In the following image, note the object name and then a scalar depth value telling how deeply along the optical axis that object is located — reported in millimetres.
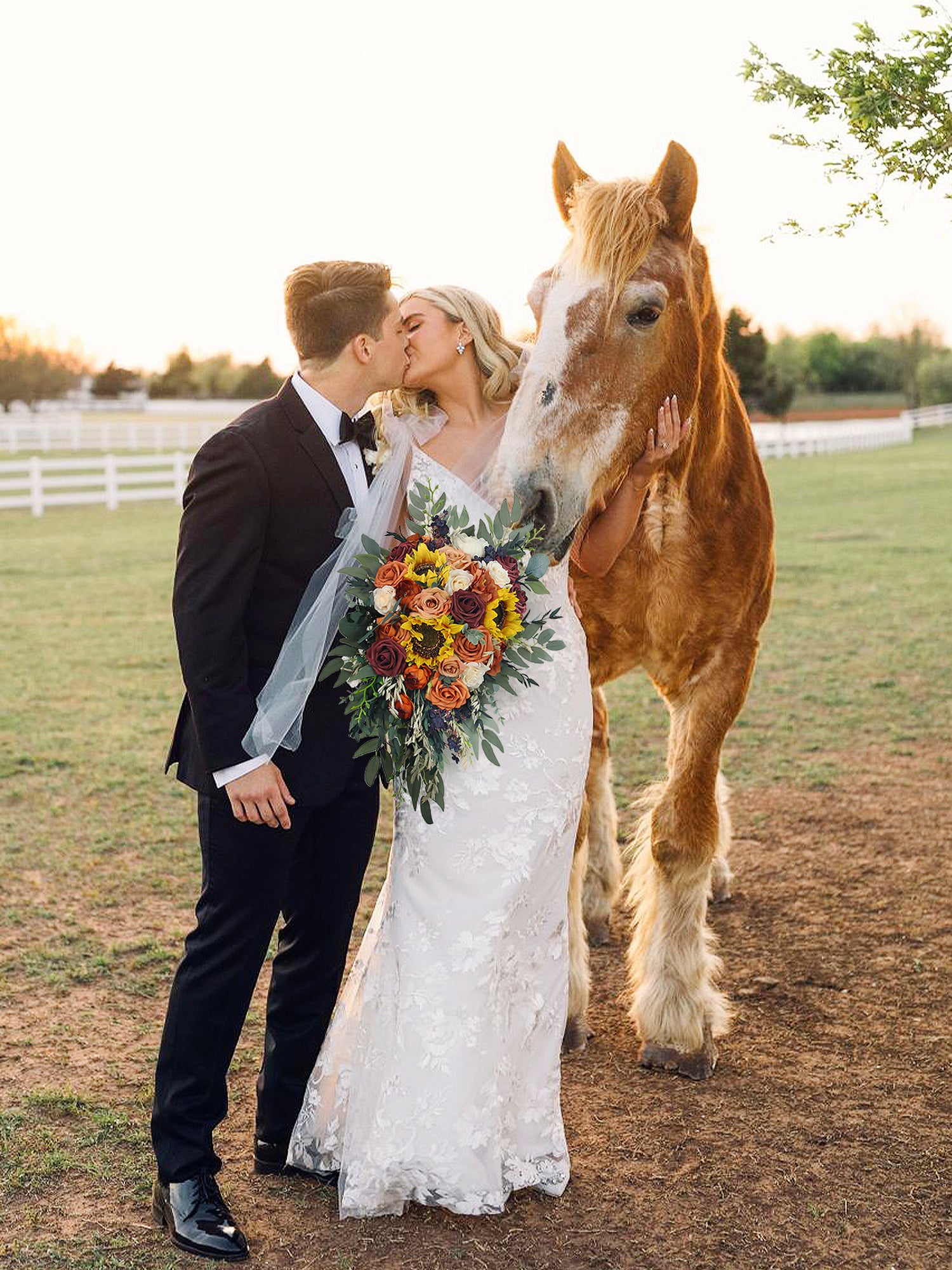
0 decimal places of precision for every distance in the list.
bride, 3078
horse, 3295
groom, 2922
